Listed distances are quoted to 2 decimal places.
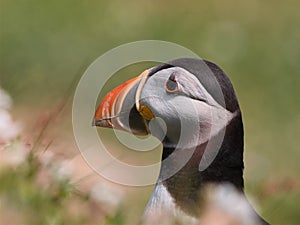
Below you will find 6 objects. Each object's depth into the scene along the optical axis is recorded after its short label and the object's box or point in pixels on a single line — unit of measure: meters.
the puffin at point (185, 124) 7.54
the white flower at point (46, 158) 6.80
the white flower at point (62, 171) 6.71
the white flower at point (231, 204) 7.14
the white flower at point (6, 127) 6.81
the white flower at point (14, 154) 6.36
